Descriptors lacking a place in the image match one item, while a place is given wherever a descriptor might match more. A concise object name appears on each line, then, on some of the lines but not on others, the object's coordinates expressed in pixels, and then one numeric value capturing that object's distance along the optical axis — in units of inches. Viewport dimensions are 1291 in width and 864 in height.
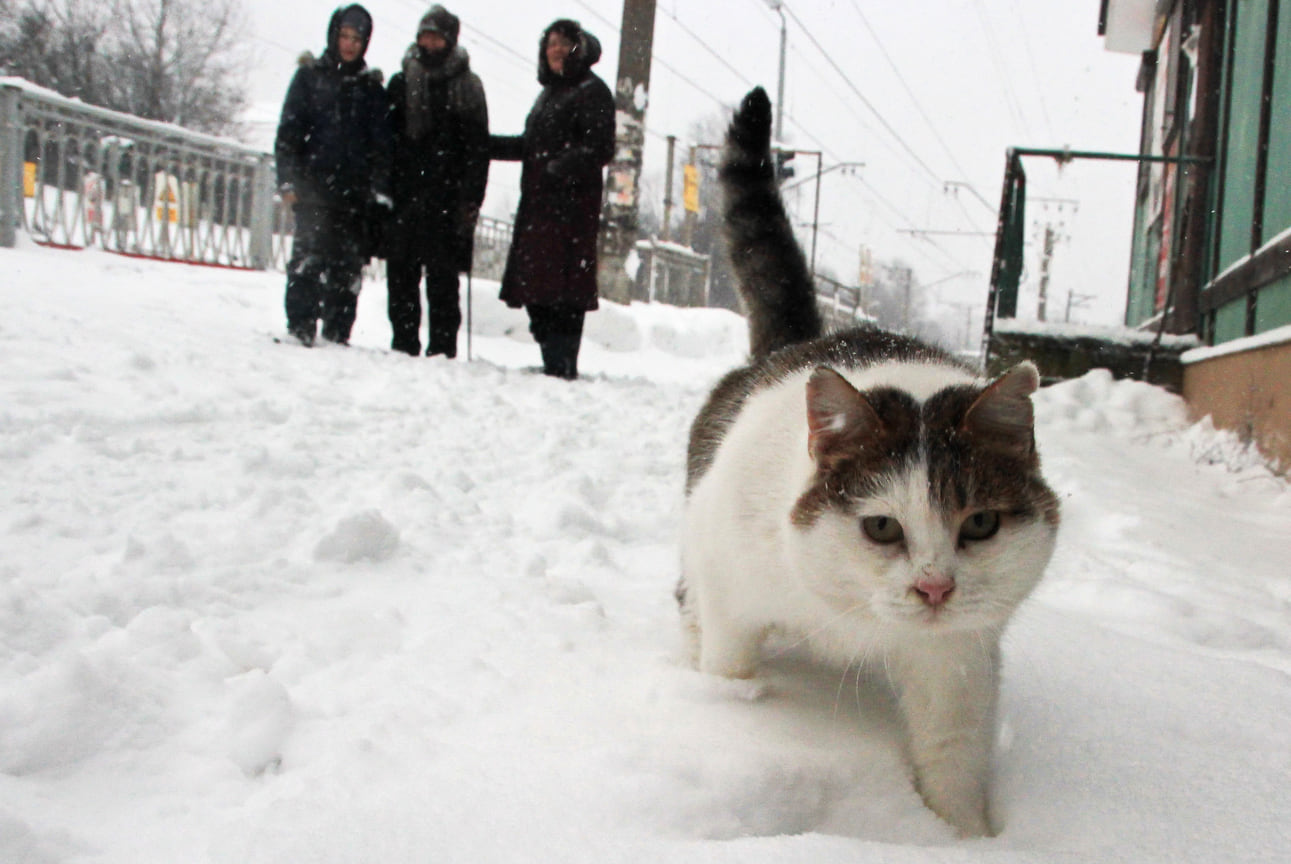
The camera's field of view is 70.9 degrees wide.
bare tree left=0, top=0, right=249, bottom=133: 735.7
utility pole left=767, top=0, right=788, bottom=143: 597.6
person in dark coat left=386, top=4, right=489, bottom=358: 229.5
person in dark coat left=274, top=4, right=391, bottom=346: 223.5
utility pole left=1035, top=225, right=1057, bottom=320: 327.9
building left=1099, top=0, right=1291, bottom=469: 173.6
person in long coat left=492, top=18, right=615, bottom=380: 229.5
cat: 54.4
